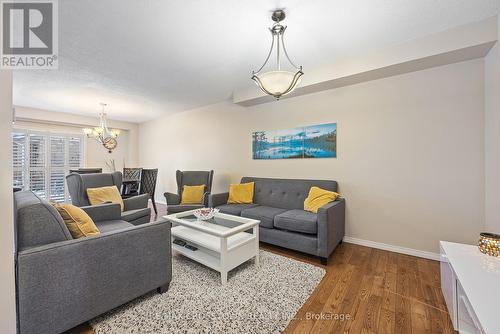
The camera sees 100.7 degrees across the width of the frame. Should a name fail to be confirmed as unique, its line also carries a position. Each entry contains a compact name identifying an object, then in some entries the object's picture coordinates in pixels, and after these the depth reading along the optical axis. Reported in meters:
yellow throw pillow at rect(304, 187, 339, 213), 2.76
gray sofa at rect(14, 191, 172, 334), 1.14
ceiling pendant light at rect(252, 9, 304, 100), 1.86
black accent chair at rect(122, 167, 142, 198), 4.56
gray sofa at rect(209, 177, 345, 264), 2.35
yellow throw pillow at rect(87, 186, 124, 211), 2.86
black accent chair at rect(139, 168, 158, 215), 4.61
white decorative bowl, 2.41
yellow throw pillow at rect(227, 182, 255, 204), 3.51
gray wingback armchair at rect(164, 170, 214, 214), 4.09
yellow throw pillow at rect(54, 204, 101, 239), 1.46
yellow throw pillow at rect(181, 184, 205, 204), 3.85
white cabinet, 0.99
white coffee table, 1.94
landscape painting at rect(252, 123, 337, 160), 3.14
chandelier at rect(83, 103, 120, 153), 4.39
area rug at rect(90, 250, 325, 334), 1.43
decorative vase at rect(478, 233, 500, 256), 1.46
